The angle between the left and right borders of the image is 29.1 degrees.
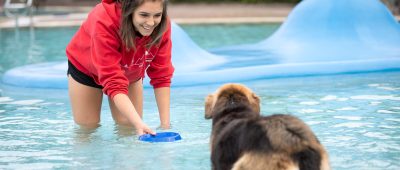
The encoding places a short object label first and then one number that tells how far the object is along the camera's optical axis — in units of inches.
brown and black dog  147.9
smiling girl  199.0
